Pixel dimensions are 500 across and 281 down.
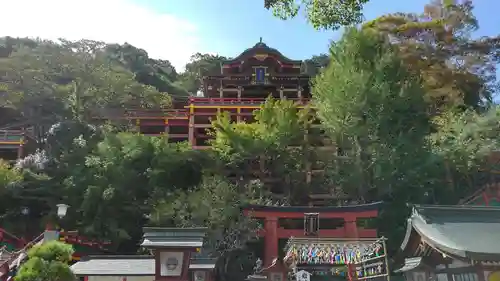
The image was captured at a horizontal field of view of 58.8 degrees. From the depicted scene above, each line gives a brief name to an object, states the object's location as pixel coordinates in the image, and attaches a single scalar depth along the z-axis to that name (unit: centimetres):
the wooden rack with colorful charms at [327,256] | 1433
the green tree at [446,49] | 2916
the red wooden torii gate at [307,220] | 1973
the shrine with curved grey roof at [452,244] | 840
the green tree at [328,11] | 708
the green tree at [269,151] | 2520
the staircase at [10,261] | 1595
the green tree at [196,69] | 5315
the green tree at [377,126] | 2248
